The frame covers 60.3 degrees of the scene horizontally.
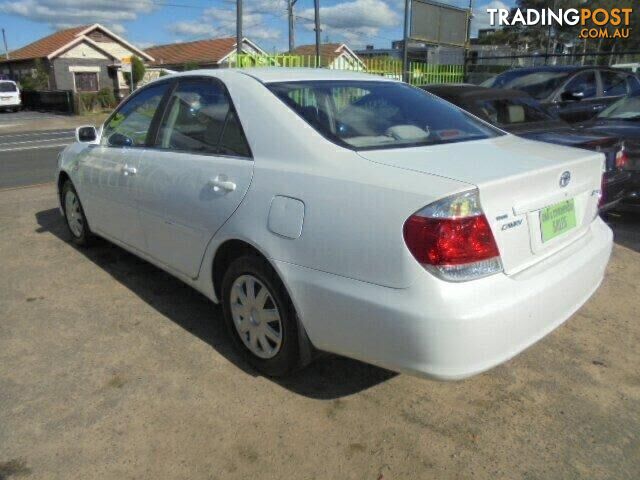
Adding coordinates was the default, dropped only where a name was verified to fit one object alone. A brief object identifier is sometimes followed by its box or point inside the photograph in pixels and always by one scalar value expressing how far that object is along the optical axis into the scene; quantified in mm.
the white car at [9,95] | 32469
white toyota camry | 2074
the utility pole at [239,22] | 13418
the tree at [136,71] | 38781
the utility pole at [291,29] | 23469
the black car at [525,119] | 4727
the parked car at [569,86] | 8258
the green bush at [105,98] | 32781
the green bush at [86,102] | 30781
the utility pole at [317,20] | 16609
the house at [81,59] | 39906
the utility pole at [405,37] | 14543
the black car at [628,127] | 5020
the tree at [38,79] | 38844
